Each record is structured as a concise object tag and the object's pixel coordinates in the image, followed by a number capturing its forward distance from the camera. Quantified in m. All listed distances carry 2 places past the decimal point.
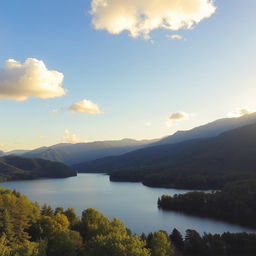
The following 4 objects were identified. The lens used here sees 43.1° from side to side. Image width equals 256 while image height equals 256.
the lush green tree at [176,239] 71.56
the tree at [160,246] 55.47
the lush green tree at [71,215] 78.06
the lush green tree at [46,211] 81.13
